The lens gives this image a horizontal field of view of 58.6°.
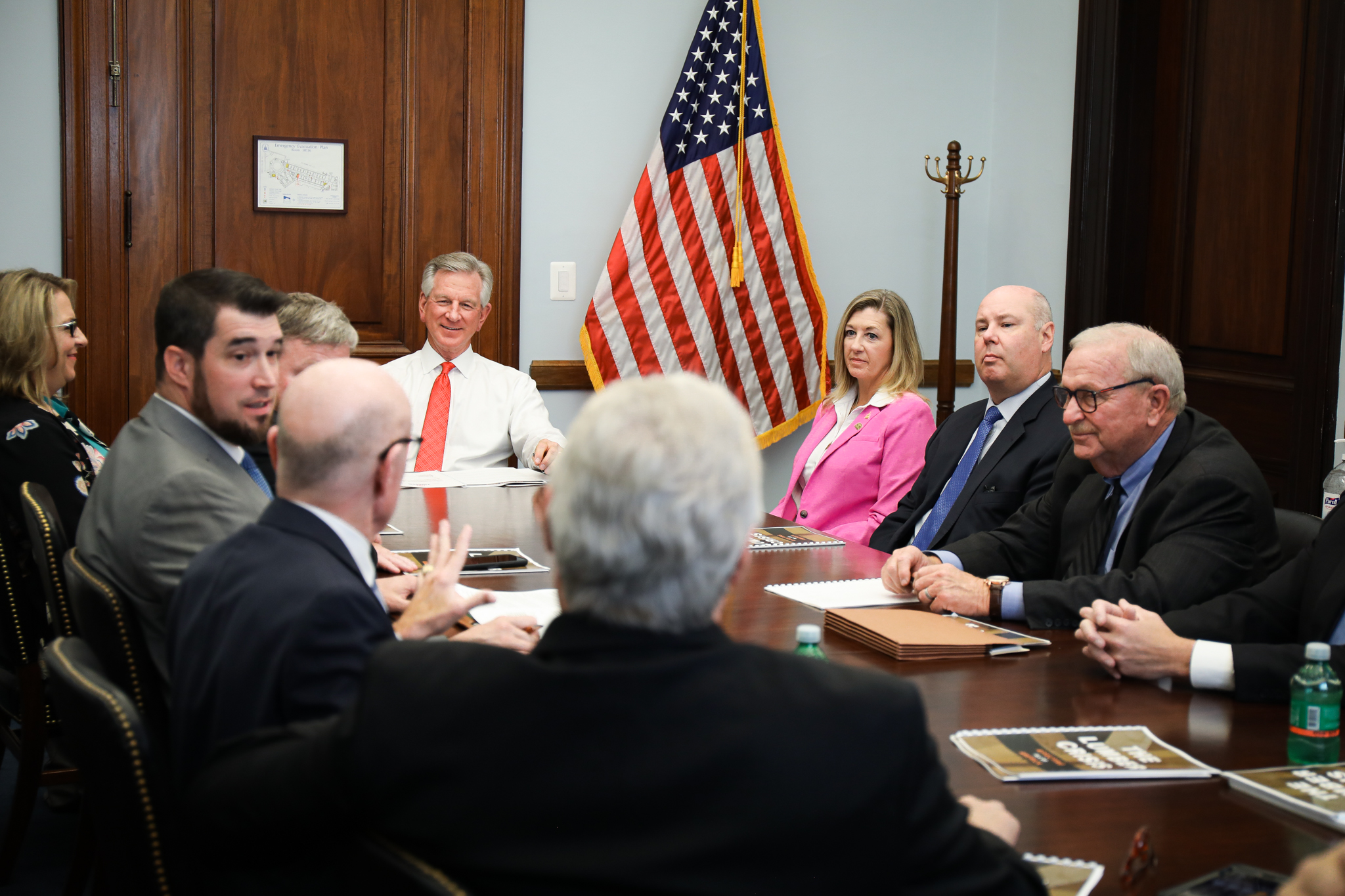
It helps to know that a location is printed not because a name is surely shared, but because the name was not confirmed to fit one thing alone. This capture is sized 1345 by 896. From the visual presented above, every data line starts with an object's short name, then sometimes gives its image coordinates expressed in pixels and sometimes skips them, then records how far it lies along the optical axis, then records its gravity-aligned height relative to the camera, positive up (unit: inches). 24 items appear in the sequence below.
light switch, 196.4 +7.0
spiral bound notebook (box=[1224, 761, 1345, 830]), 53.9 -20.9
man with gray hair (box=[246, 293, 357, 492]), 128.3 -1.6
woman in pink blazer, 155.3 -13.0
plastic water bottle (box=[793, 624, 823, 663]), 65.8 -16.9
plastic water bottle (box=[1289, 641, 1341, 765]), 62.0 -19.1
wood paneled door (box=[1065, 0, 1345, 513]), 153.1 +20.1
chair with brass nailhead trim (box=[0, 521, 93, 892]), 93.9 -30.6
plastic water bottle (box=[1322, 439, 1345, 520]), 132.6 -15.8
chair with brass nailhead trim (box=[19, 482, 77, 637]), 85.4 -17.5
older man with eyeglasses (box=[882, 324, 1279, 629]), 90.0 -14.6
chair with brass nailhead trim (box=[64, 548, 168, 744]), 67.3 -18.2
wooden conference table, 51.3 -21.3
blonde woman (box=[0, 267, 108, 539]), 107.5 -8.7
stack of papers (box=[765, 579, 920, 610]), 92.7 -20.8
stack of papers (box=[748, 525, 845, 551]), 117.3 -20.7
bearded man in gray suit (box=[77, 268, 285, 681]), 73.9 -9.0
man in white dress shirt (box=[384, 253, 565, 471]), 174.2 -10.2
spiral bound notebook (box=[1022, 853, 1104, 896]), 46.9 -21.4
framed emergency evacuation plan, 183.2 +21.9
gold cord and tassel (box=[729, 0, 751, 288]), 196.5 +14.9
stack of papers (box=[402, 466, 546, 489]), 147.6 -19.5
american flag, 193.3 +10.5
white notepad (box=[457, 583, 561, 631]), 84.4 -20.5
